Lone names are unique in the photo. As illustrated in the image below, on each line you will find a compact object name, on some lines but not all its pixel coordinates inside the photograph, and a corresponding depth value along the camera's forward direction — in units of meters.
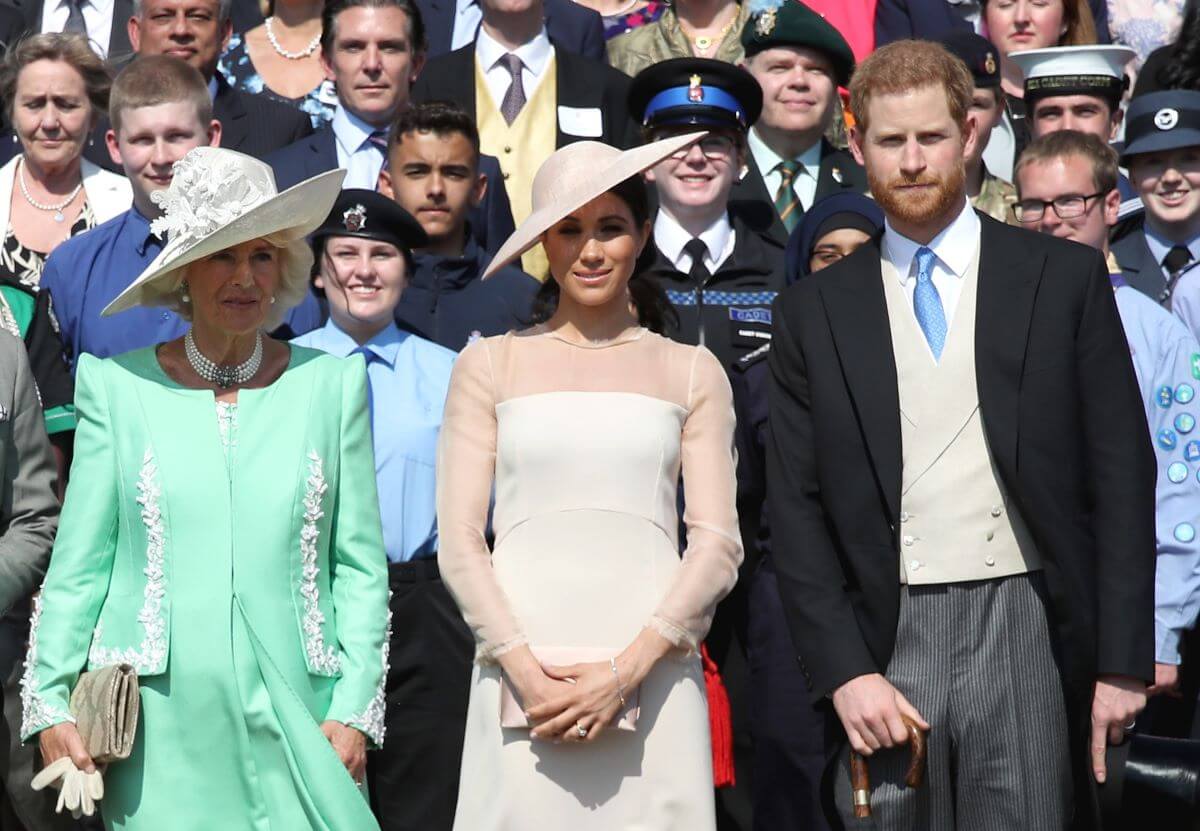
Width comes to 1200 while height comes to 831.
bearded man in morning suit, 9.71
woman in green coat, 9.59
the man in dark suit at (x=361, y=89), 16.45
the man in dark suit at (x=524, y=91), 17.09
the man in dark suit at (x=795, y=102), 16.12
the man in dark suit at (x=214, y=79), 17.06
